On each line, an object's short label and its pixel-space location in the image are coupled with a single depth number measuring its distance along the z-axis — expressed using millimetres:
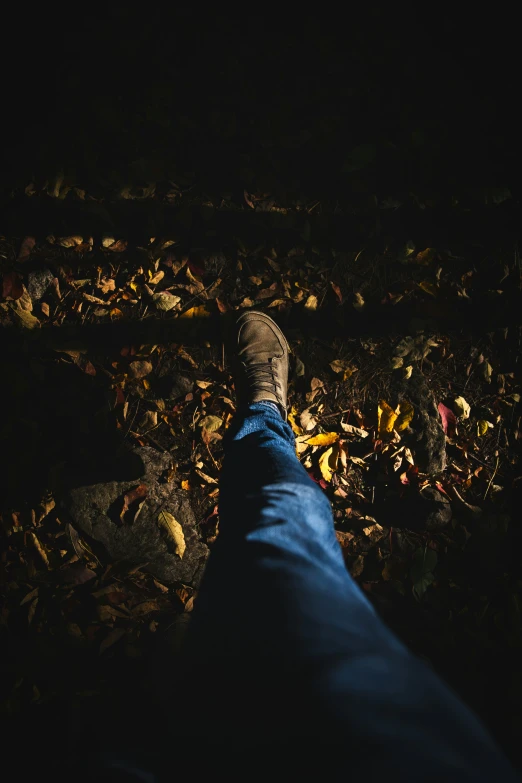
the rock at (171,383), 2111
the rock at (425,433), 2111
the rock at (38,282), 2148
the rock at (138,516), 1972
